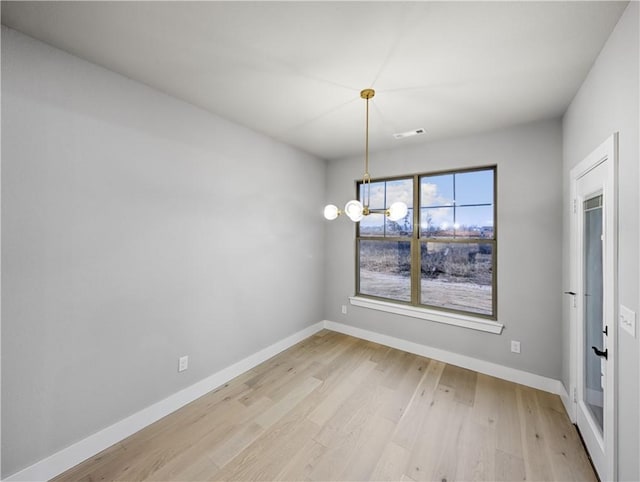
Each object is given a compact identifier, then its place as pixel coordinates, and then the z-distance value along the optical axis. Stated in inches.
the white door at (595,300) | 58.6
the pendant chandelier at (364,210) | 74.6
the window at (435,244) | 121.0
